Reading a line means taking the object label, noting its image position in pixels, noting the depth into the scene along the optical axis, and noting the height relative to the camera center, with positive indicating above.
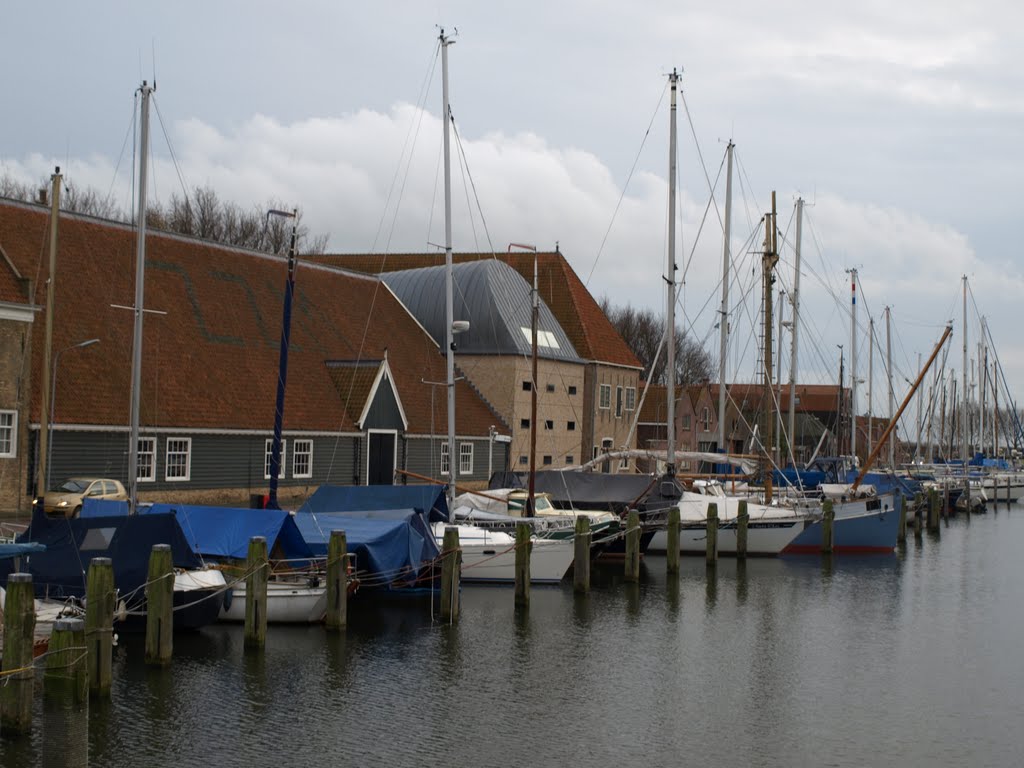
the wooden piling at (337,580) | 27.06 -2.84
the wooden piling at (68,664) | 19.06 -3.33
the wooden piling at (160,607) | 22.83 -2.93
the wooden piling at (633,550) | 37.84 -2.87
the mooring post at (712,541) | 41.84 -2.82
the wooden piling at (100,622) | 20.47 -2.87
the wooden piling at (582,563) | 34.72 -3.01
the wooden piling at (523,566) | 31.62 -2.83
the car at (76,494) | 35.44 -1.40
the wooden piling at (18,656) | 18.03 -3.04
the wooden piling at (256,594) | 25.00 -2.90
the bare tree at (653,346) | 124.07 +11.15
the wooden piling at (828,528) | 47.38 -2.61
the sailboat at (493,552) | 35.06 -2.80
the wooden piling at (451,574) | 28.98 -2.84
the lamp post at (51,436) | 37.53 +0.30
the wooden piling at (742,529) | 44.19 -2.53
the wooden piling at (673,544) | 39.78 -2.80
